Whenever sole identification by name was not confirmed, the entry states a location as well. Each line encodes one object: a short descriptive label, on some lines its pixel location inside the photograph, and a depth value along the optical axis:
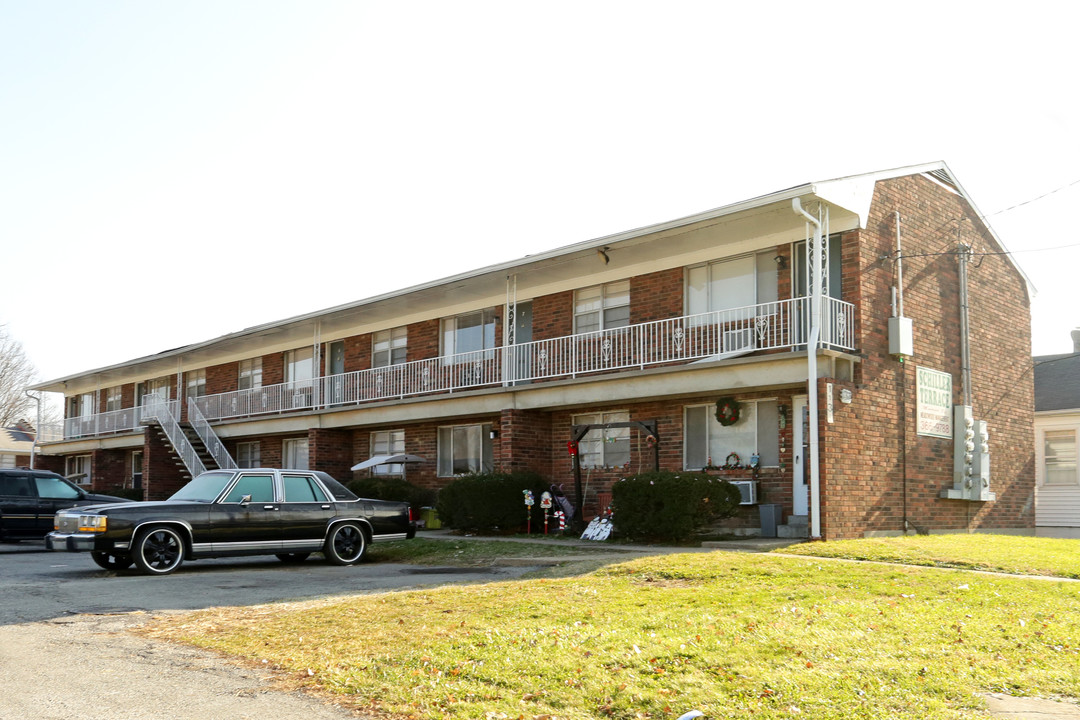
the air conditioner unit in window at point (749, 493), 17.42
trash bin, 16.83
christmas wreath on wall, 17.95
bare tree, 62.56
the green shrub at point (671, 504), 15.57
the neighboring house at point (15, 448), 47.50
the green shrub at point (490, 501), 18.69
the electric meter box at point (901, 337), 17.02
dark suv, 17.52
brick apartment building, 16.27
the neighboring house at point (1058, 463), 22.41
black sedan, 12.38
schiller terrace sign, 17.89
